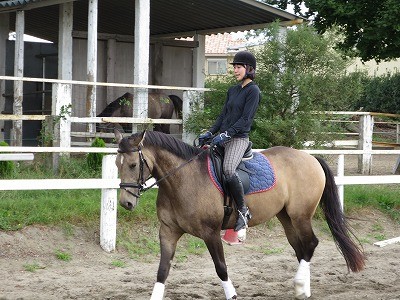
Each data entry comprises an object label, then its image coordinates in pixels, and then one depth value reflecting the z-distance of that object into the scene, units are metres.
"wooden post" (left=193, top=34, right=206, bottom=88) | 19.12
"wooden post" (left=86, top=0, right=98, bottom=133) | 13.98
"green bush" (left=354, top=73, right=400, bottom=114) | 33.84
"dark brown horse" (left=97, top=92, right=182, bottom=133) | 15.32
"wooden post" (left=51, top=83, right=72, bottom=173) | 12.58
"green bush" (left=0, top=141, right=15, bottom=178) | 11.33
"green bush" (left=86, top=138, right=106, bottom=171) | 12.20
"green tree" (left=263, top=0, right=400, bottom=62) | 17.47
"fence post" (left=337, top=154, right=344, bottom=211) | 11.88
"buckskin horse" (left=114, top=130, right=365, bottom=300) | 6.93
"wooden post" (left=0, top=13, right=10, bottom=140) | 17.11
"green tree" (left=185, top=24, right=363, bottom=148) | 13.62
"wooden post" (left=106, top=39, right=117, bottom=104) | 17.78
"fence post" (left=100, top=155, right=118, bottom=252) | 9.71
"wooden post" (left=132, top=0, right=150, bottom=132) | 14.10
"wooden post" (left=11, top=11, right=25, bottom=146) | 15.77
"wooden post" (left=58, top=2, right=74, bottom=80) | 15.56
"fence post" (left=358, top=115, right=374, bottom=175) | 16.95
